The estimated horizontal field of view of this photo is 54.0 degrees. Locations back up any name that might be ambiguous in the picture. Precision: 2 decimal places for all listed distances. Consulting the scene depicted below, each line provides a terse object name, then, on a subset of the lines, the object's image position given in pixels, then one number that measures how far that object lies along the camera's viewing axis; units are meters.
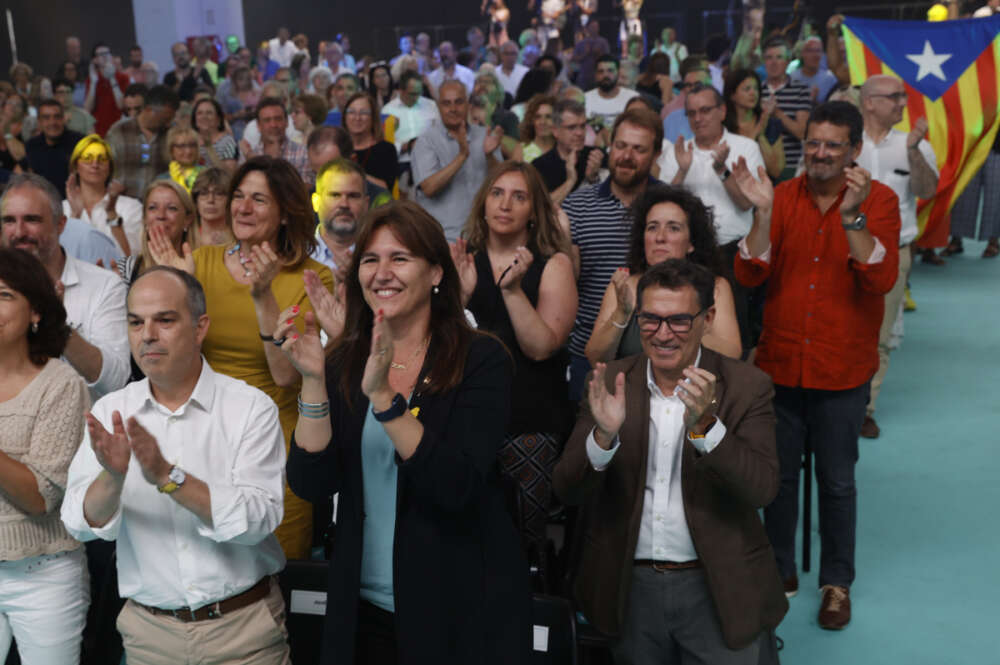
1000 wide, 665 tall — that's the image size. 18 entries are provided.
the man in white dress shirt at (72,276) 2.99
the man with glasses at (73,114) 8.94
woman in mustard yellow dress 2.74
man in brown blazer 2.37
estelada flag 5.68
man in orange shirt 3.17
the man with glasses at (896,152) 4.55
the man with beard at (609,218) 3.64
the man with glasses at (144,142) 6.38
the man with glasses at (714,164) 4.38
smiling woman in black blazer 1.94
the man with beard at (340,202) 3.68
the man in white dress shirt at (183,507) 2.10
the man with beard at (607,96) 6.90
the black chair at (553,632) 2.49
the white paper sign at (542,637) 2.49
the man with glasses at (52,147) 6.78
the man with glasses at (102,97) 10.88
